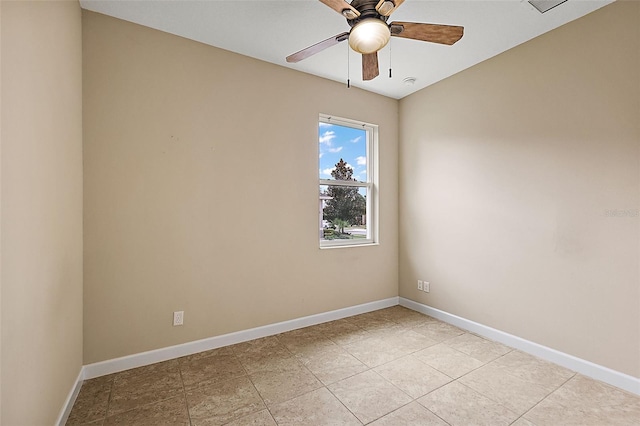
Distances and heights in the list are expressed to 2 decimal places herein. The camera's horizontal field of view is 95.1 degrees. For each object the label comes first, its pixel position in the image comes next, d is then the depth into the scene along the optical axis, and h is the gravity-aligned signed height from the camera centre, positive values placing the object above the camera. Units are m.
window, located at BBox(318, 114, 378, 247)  3.47 +0.36
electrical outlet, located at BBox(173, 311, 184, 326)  2.52 -0.92
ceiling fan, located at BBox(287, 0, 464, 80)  1.62 +1.10
